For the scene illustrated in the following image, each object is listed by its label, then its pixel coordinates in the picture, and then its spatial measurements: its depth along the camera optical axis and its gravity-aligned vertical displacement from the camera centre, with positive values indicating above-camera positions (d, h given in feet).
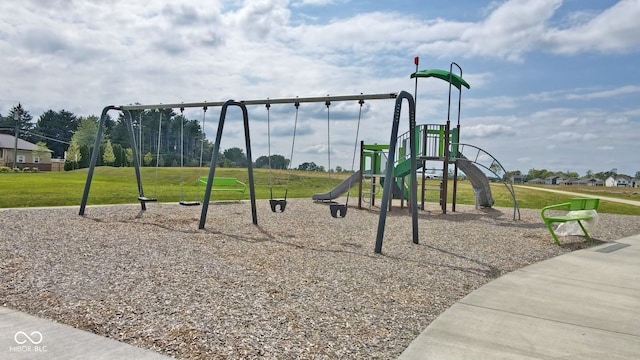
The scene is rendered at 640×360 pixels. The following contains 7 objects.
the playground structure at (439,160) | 48.93 +2.00
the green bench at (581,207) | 31.96 -1.60
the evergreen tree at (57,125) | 289.74 +26.33
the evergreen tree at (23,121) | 279.69 +29.90
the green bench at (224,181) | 55.16 -1.18
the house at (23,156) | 188.22 +3.92
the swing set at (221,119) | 29.88 +4.10
